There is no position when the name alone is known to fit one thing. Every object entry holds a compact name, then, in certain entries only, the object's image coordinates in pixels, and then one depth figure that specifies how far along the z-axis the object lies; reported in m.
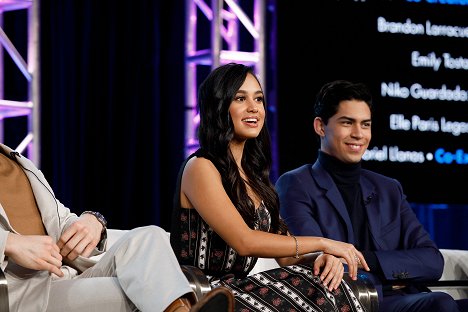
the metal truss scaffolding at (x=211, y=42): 11.56
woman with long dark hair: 5.84
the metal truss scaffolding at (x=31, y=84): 10.16
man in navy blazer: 7.48
